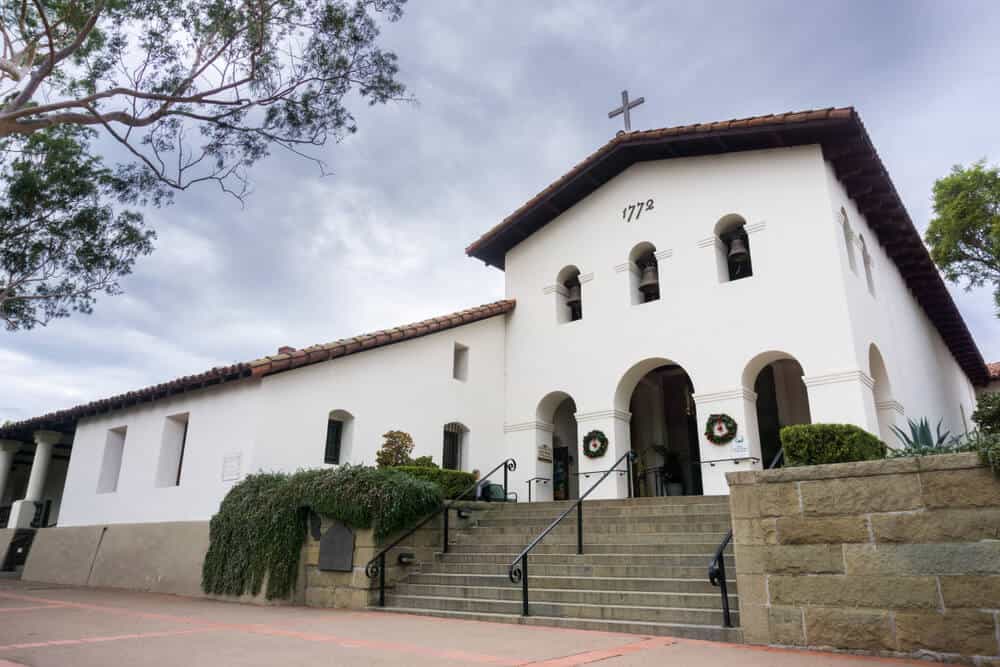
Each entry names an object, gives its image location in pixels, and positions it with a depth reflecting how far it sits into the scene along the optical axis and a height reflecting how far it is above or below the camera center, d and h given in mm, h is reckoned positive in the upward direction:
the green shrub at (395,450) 11516 +1652
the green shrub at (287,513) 9406 +486
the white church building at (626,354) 11539 +3746
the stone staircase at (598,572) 6742 -276
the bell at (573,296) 15406 +5668
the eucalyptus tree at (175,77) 8078 +6435
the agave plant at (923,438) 6466 +1108
